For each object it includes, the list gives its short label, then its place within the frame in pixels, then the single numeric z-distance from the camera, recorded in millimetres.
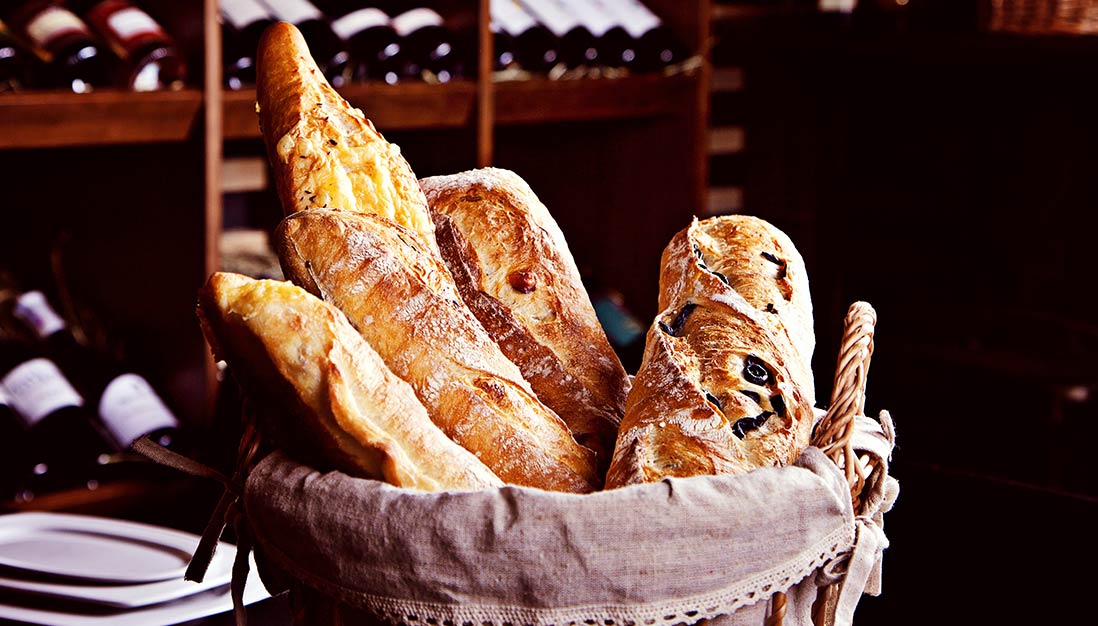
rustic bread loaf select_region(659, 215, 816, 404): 1566
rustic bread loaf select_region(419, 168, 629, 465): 1557
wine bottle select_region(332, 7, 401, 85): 2782
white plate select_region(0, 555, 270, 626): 1502
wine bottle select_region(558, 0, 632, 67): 3217
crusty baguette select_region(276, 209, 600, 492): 1454
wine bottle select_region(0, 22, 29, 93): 2375
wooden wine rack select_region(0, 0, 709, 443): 2549
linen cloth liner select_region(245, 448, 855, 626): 1302
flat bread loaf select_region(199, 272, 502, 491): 1364
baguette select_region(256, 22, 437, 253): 1566
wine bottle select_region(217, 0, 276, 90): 2657
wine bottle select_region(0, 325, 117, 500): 2402
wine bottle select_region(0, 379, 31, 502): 2379
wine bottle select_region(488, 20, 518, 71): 3150
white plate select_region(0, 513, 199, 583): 1575
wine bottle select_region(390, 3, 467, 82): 2946
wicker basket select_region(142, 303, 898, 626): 1313
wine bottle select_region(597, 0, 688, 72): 3346
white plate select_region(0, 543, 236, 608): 1517
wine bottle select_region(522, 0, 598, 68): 3181
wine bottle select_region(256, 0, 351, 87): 2708
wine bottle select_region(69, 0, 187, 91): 2503
